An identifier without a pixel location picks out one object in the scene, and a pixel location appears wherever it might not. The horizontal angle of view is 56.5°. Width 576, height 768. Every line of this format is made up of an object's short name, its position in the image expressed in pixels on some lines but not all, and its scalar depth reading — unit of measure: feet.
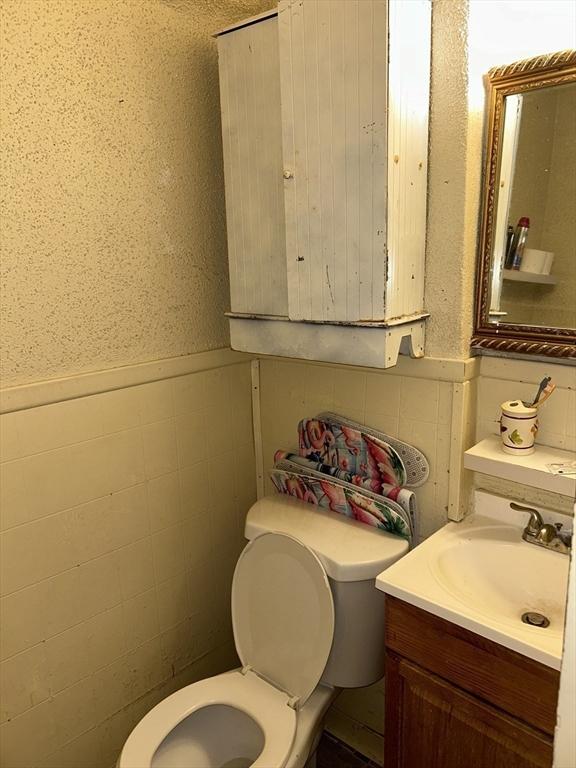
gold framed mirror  3.65
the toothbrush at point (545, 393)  3.86
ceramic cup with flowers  3.90
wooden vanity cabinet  3.09
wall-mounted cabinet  3.52
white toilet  4.15
